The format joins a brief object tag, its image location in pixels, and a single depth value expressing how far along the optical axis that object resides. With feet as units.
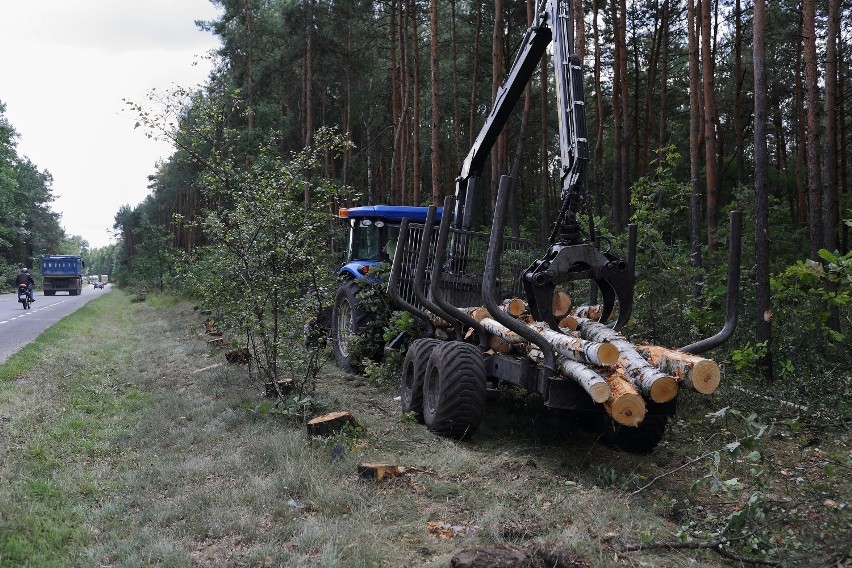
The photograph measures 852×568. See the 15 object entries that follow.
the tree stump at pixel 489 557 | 11.26
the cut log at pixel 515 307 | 22.61
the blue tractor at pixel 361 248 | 34.27
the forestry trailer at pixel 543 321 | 16.44
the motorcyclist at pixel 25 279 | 90.94
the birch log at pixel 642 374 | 15.62
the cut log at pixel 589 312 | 22.52
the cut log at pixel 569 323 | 22.00
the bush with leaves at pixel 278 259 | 26.84
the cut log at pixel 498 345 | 21.86
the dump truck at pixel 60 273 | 151.94
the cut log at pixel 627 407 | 15.61
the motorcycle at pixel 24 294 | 89.45
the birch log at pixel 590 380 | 15.71
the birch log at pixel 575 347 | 16.17
